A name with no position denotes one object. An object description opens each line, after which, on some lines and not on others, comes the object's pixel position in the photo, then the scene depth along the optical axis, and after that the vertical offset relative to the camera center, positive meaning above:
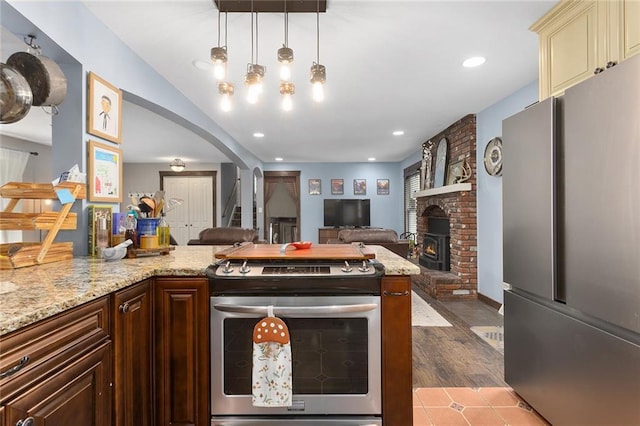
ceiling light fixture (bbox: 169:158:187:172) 7.27 +1.19
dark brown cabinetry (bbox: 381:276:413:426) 1.54 -0.60
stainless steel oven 1.53 -0.62
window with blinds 7.23 +0.47
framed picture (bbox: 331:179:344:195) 8.48 +0.76
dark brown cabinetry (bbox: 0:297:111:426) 0.84 -0.47
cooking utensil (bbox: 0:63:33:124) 1.39 +0.55
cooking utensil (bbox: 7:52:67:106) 1.62 +0.74
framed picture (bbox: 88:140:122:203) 1.87 +0.28
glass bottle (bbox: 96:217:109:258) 1.78 -0.11
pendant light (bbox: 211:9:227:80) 1.70 +0.85
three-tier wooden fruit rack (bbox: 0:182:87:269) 1.45 -0.03
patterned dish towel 1.47 -0.70
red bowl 1.83 -0.17
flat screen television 8.32 +0.06
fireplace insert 4.92 -0.62
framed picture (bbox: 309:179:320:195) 8.45 +0.78
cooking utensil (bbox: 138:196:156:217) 1.99 +0.07
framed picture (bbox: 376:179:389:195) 8.49 +0.78
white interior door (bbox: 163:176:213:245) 8.73 +0.32
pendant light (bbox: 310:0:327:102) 1.73 +0.75
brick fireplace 4.34 -0.21
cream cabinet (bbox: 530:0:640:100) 1.48 +0.93
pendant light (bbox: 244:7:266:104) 1.72 +0.75
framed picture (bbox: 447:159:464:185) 4.54 +0.65
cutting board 1.60 -0.20
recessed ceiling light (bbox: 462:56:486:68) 2.62 +1.30
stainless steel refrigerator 1.24 -0.17
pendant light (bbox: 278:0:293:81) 1.67 +0.84
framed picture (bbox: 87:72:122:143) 1.88 +0.68
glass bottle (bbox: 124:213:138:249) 1.89 -0.09
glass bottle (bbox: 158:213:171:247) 1.99 -0.11
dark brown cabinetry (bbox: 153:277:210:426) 1.53 -0.62
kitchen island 0.98 -0.27
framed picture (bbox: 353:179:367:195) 8.52 +0.79
